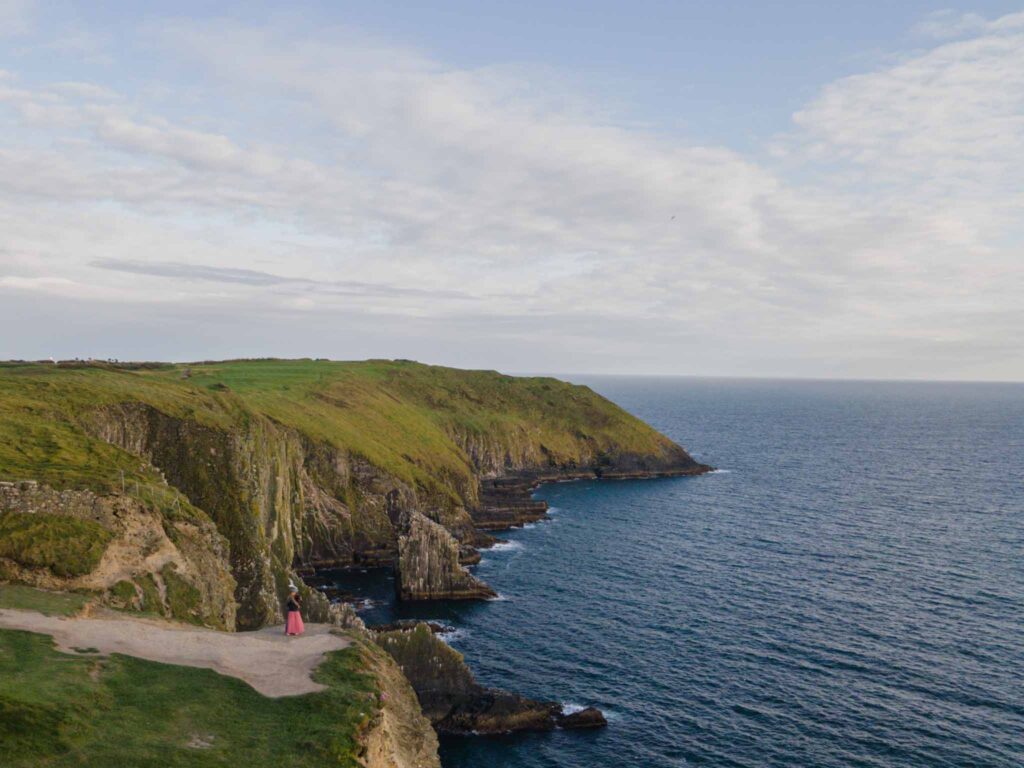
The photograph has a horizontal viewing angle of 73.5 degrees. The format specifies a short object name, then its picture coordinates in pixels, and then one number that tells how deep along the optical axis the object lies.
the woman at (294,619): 34.31
